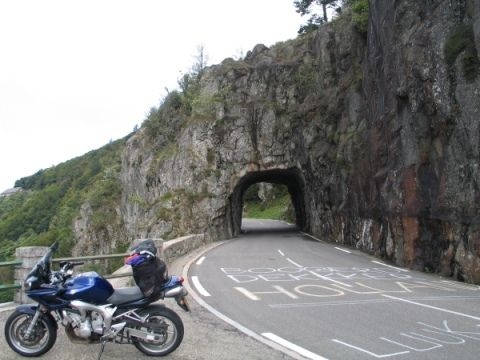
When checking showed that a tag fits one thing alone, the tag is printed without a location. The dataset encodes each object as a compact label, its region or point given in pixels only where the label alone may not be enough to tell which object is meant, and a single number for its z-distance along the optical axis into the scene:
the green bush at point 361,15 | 27.73
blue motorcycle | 6.12
